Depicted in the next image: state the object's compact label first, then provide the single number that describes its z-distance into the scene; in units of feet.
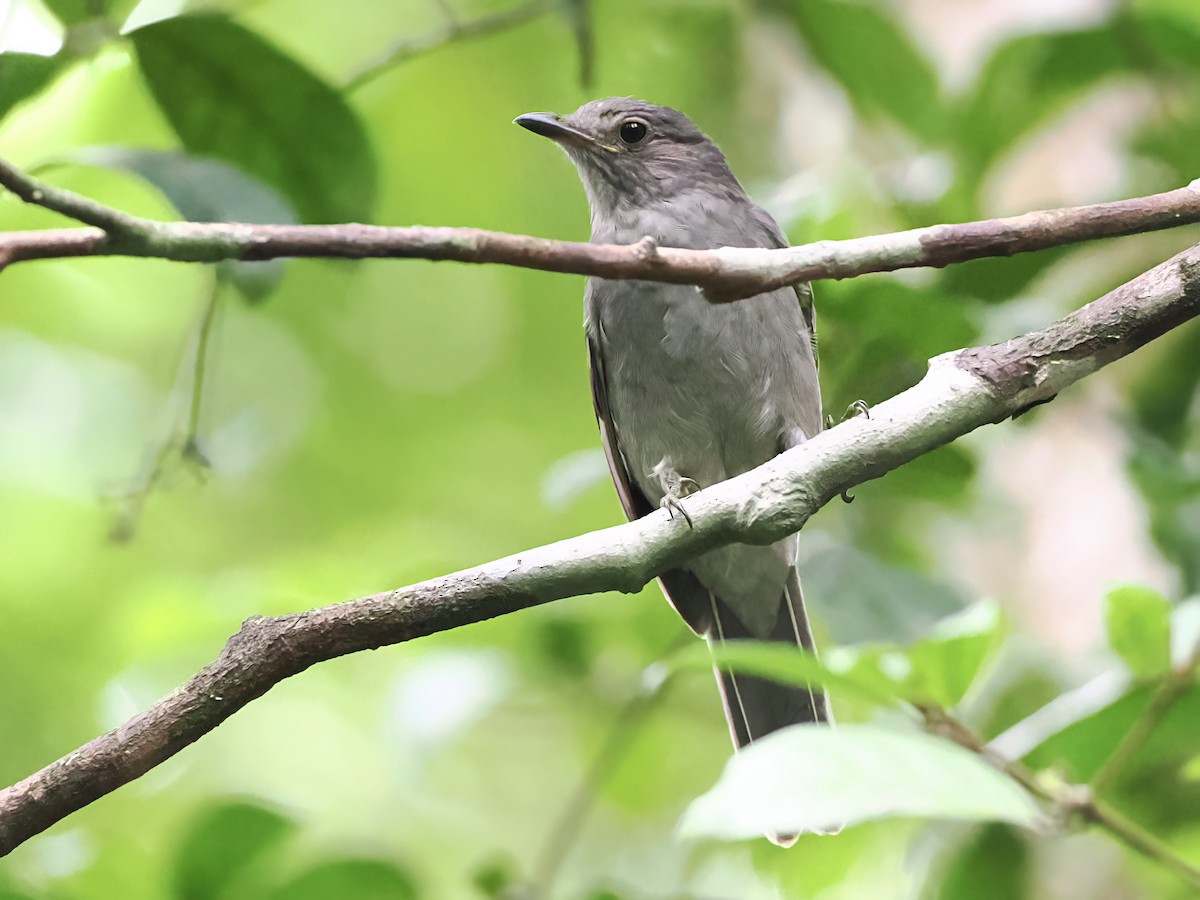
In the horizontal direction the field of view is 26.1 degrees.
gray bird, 24.98
